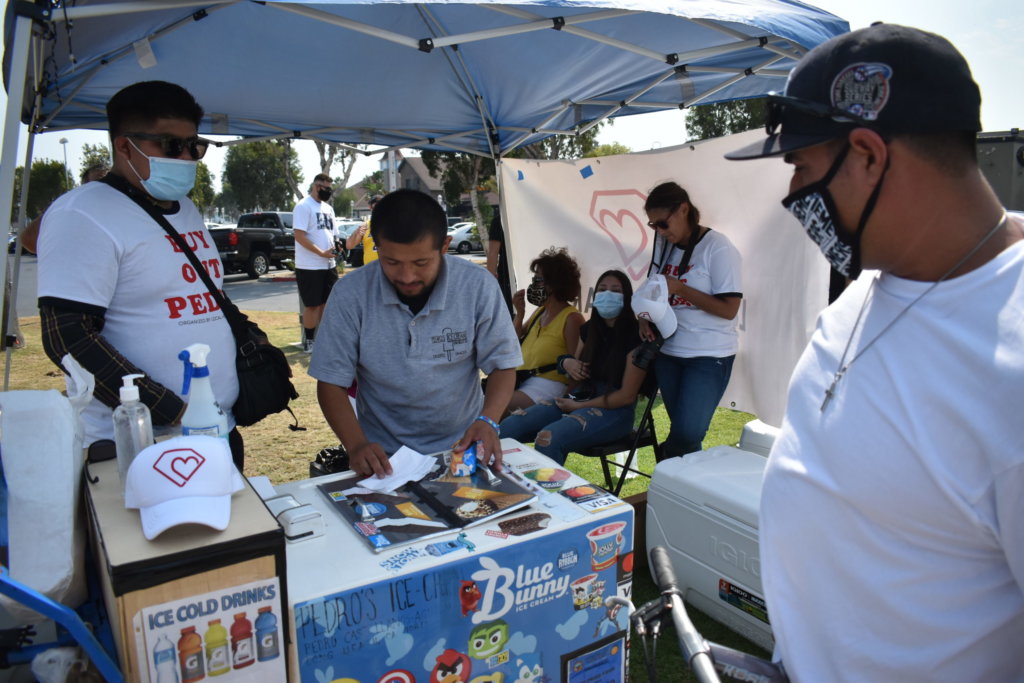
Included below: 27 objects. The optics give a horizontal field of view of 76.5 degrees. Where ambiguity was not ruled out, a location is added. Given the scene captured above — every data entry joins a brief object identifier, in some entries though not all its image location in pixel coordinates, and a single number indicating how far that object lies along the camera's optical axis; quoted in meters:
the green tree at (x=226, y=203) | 87.25
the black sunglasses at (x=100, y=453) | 1.55
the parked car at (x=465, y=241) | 28.11
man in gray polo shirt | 1.99
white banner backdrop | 3.53
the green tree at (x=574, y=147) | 23.11
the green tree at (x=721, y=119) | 31.55
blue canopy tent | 2.69
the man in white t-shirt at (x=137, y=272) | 1.76
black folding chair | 3.51
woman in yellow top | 4.02
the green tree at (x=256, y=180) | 57.92
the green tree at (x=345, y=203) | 69.18
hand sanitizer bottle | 1.39
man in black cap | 0.80
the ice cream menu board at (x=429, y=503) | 1.46
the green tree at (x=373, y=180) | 47.59
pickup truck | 18.75
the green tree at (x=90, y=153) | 35.90
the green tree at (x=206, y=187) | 40.67
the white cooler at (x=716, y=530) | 2.36
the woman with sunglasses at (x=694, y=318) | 3.42
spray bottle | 1.49
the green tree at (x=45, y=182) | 44.73
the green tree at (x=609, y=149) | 25.36
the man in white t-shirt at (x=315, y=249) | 7.01
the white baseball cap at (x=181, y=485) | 1.10
